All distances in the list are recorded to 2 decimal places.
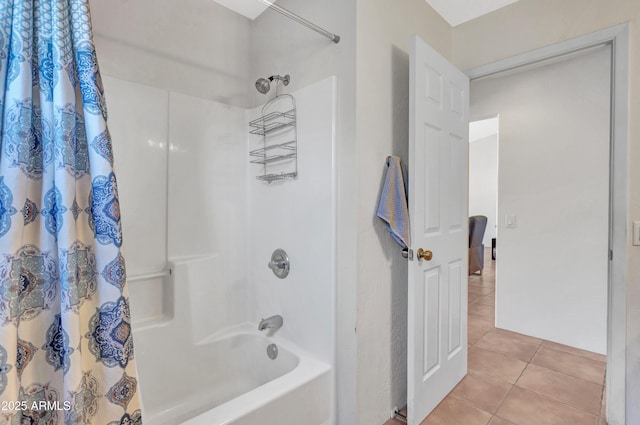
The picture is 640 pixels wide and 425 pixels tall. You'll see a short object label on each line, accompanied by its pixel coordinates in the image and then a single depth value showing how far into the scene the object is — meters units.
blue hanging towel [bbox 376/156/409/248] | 1.56
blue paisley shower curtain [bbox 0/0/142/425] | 0.73
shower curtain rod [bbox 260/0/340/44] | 1.35
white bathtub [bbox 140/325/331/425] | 1.27
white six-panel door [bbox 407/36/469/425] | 1.57
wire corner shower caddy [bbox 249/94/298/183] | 1.80
